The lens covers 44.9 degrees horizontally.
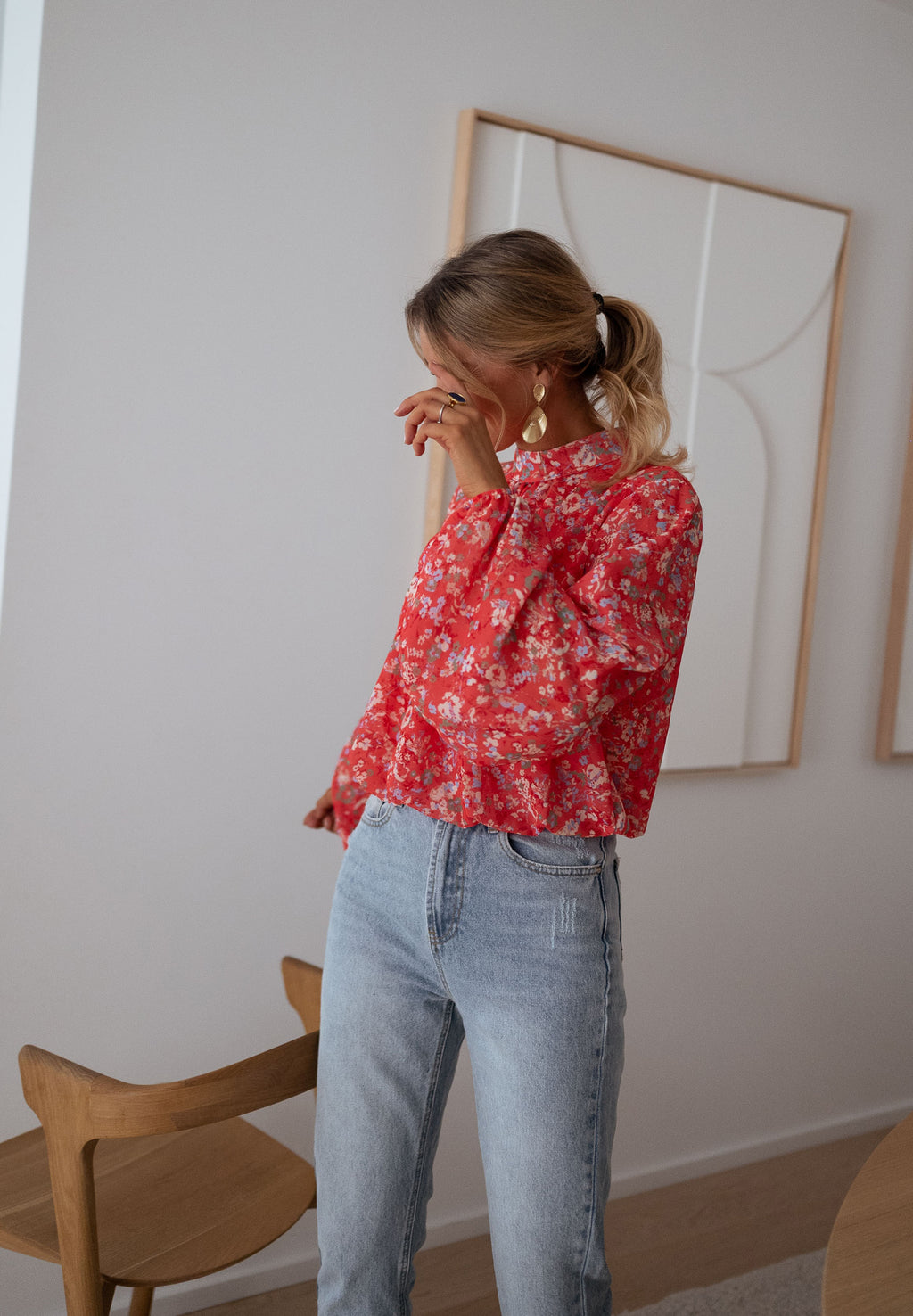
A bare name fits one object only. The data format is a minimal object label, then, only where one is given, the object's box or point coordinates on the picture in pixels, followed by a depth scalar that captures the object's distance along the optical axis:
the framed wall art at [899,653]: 2.62
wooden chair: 1.20
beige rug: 2.05
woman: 1.13
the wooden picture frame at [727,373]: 2.01
